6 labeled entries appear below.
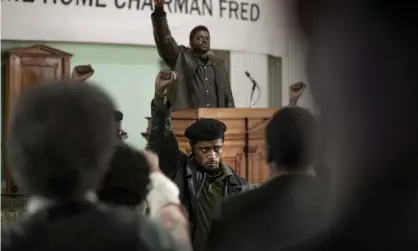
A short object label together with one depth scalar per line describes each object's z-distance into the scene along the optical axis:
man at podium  5.66
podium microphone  8.42
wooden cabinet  7.88
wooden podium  5.36
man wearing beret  3.56
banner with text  7.55
